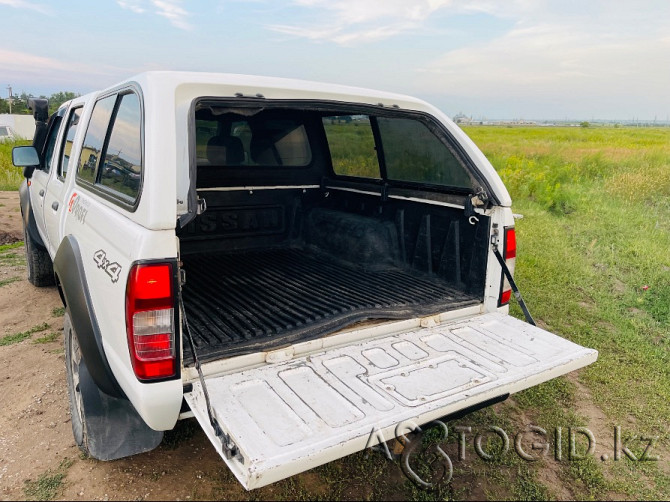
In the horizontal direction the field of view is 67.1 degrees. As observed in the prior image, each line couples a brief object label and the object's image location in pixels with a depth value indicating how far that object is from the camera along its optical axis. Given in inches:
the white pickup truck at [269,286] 78.3
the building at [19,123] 1521.9
